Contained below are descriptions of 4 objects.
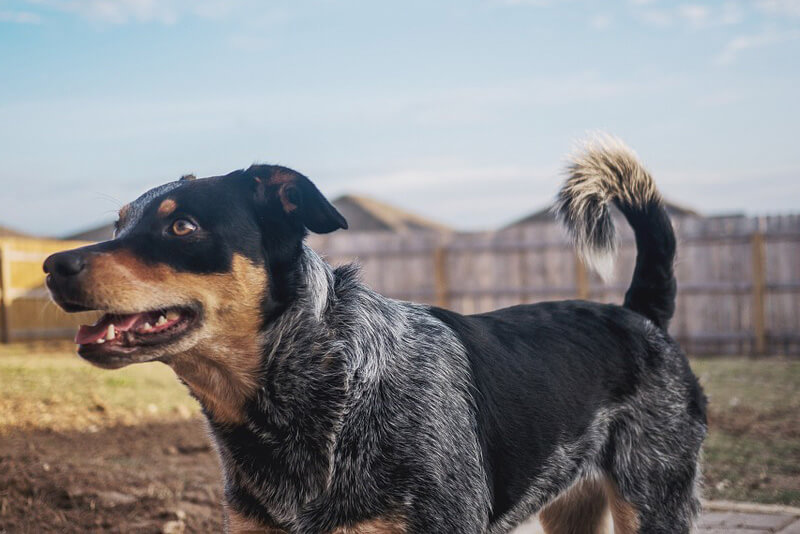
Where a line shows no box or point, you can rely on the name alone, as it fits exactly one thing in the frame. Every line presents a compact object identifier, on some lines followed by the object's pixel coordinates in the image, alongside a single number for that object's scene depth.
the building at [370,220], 33.96
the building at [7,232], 33.65
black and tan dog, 2.78
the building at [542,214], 24.62
